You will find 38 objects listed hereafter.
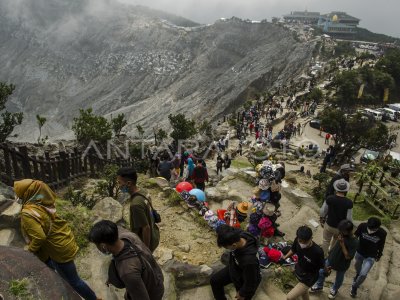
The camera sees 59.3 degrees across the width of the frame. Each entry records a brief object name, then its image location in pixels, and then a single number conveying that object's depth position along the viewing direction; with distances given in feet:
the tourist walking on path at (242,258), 11.66
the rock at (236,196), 30.83
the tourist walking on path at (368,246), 17.47
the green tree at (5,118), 47.95
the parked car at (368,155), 65.05
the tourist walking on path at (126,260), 9.21
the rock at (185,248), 20.95
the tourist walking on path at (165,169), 35.94
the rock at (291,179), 39.89
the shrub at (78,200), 23.06
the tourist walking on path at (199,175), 30.68
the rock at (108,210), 20.14
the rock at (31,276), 9.94
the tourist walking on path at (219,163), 50.64
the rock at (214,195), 30.89
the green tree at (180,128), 95.86
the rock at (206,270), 17.69
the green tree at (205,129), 110.52
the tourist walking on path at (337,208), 19.01
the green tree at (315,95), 119.96
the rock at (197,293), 17.04
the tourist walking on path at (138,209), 12.45
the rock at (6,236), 15.46
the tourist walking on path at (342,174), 23.70
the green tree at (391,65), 146.61
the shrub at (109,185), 26.66
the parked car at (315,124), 100.22
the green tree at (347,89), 120.26
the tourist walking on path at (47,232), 10.92
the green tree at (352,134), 56.80
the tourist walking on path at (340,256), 16.22
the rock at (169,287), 16.07
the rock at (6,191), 18.47
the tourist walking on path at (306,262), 14.38
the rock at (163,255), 18.38
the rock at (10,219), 16.14
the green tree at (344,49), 196.87
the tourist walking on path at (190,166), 35.64
